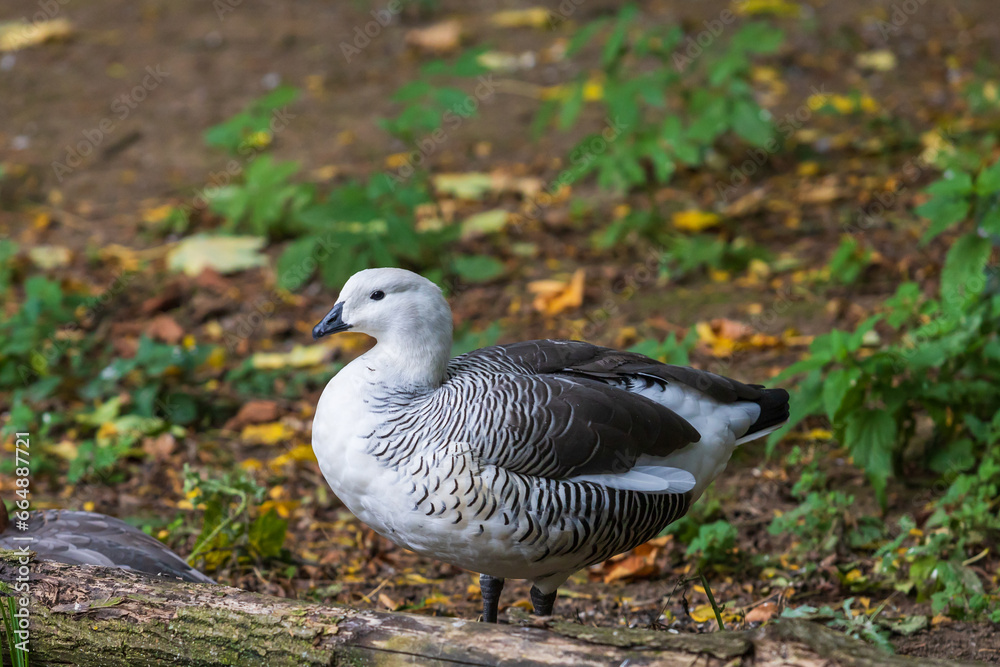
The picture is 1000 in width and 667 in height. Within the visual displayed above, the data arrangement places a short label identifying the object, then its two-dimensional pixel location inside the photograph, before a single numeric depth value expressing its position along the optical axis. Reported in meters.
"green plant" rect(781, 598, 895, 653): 6.27
